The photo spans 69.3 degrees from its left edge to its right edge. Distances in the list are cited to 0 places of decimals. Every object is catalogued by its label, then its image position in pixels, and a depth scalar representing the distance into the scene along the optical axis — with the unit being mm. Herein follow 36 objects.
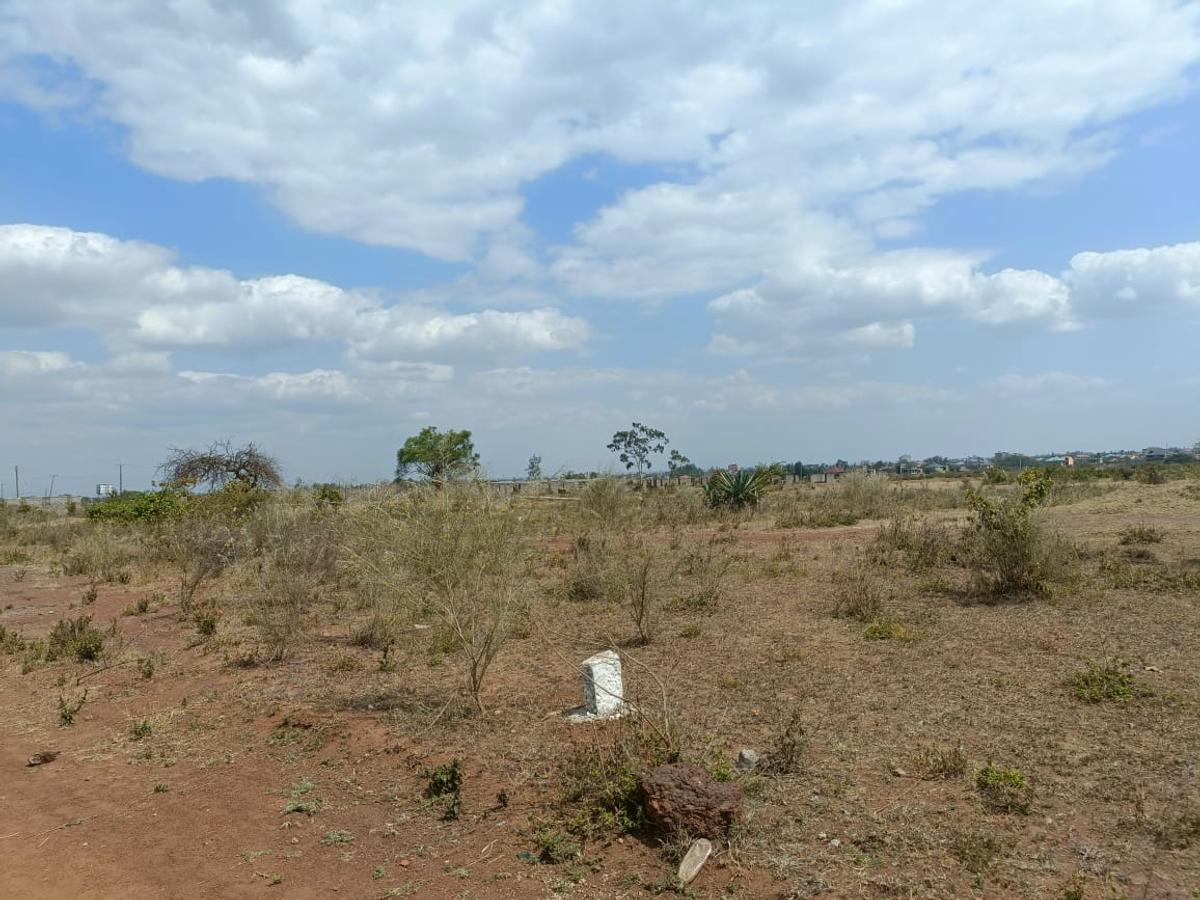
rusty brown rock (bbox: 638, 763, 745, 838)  4656
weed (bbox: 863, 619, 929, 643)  9000
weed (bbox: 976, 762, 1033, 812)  4797
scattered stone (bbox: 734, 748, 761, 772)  5551
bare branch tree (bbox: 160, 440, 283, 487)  26594
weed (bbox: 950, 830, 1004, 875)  4195
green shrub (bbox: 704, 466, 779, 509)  26625
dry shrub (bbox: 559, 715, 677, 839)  4941
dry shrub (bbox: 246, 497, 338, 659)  10008
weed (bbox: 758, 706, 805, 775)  5535
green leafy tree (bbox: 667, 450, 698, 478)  51044
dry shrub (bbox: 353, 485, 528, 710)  7297
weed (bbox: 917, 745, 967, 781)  5289
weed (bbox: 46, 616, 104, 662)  10352
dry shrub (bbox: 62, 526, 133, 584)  17734
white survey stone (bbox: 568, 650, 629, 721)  6699
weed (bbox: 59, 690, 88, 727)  7883
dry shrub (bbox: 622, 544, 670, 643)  9719
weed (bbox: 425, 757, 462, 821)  5539
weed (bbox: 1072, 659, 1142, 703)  6621
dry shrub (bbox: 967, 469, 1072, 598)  11031
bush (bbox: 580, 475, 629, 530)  21889
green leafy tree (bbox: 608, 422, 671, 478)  55094
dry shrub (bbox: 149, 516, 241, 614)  15052
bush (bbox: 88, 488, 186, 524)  20609
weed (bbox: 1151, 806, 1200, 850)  4274
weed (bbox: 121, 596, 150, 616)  13242
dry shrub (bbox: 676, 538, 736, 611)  11516
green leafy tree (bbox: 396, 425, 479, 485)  44012
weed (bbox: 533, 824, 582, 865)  4703
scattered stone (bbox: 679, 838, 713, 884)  4371
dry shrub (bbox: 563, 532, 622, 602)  12562
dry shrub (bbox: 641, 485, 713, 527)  24453
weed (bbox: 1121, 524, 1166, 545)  14945
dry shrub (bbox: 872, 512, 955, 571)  13844
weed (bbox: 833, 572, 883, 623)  10078
